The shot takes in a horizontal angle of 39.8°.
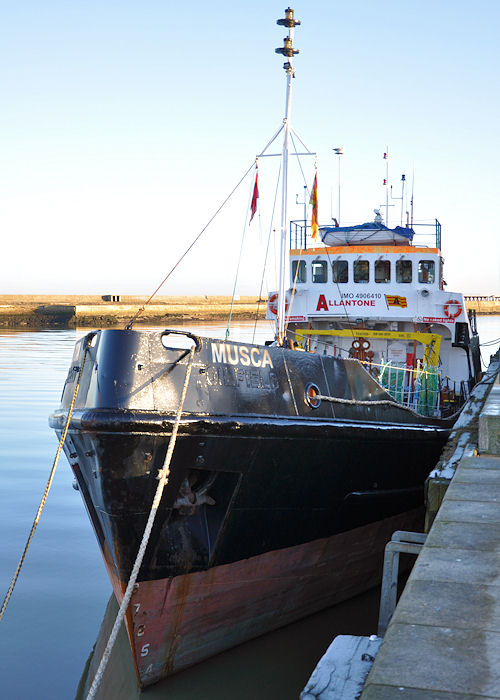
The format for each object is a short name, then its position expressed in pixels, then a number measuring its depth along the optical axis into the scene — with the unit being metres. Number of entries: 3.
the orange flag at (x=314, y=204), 9.95
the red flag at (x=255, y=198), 9.04
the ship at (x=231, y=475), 5.83
